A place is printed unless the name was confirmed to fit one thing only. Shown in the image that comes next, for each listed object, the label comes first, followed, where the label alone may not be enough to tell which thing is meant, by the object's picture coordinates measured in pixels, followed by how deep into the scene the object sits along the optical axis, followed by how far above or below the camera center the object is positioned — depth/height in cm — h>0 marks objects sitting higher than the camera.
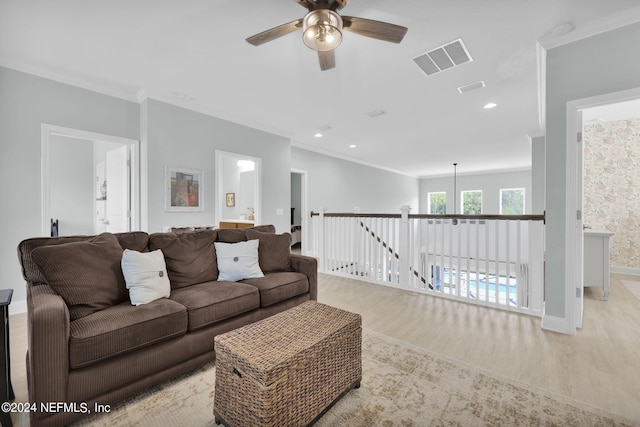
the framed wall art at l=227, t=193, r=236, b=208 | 697 +36
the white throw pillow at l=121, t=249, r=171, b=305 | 191 -45
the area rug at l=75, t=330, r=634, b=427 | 150 -110
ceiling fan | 180 +124
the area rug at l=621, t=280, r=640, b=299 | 367 -104
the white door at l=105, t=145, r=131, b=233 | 388 +34
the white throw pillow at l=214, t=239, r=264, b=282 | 255 -44
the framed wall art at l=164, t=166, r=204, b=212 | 397 +36
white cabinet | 349 -60
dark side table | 139 -74
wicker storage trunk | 126 -77
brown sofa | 139 -63
